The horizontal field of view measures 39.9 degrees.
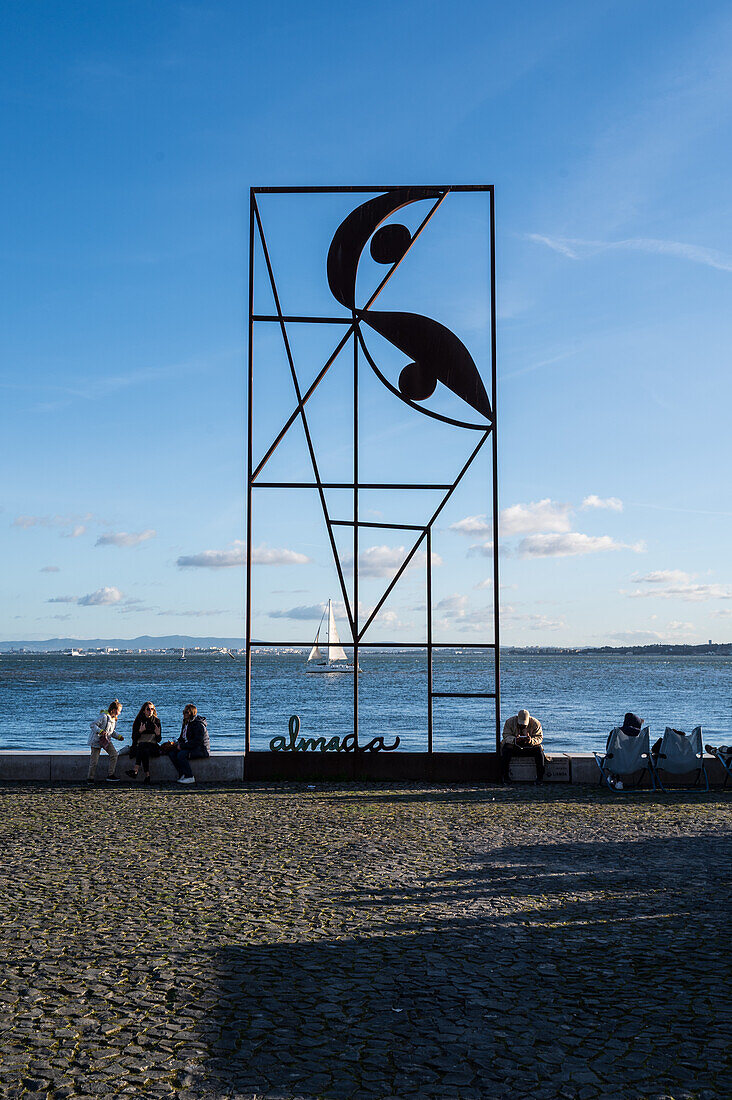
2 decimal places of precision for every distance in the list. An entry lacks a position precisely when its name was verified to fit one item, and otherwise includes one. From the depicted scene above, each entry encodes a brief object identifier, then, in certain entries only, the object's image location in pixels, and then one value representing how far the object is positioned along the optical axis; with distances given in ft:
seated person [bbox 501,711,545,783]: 45.47
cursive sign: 46.11
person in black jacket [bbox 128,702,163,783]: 45.60
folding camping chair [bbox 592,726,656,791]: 43.91
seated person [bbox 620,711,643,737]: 45.68
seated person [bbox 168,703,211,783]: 44.91
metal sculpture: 46.01
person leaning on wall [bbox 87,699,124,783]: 44.78
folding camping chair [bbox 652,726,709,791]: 44.09
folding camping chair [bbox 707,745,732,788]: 44.11
